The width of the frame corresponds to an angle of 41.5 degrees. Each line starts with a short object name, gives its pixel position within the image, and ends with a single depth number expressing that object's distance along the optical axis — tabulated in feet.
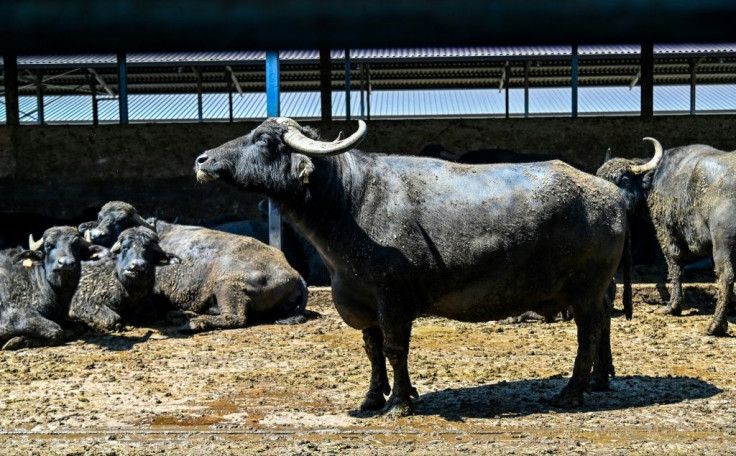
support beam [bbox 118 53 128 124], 60.34
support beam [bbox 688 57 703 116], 83.46
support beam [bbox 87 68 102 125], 85.29
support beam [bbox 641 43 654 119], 57.26
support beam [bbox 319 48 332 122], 57.16
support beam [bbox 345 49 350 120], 63.24
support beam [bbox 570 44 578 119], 59.23
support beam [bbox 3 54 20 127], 59.72
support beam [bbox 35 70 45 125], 78.74
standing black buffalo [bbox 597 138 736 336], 36.06
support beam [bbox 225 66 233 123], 89.11
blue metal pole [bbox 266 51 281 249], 45.75
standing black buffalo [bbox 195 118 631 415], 24.36
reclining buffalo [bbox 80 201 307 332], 40.98
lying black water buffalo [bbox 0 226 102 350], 35.22
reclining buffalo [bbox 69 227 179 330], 39.40
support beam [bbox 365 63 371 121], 76.95
